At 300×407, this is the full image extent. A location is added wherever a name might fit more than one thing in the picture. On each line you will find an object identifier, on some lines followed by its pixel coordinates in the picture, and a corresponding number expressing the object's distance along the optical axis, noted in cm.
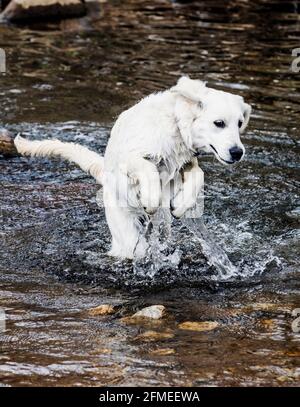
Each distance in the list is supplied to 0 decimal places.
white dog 1262
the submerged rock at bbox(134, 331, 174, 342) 1101
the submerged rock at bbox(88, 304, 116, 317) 1197
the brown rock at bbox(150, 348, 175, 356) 1053
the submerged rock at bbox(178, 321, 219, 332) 1143
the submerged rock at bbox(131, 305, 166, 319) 1174
